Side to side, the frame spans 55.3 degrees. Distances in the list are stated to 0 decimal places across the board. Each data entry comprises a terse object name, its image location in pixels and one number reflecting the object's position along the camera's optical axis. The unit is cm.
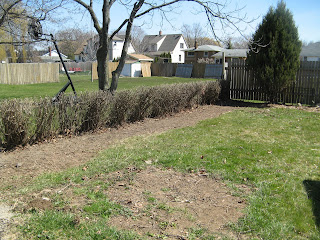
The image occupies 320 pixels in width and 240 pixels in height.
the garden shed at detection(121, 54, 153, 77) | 3745
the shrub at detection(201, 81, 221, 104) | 1179
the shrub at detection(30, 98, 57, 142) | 593
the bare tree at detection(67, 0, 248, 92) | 853
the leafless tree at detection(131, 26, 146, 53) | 6838
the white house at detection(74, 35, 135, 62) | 5647
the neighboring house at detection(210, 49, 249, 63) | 4629
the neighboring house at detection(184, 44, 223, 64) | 5094
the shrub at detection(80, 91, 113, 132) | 695
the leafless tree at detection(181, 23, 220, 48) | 7380
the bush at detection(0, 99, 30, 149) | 539
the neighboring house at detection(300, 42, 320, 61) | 4172
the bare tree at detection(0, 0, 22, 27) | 875
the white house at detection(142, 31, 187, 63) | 6350
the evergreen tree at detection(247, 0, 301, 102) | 1143
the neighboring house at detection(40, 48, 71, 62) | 5982
